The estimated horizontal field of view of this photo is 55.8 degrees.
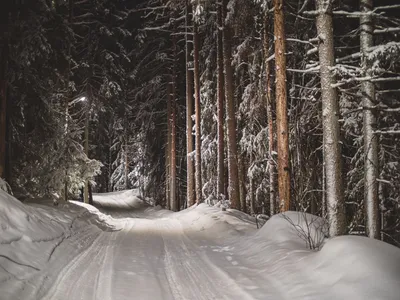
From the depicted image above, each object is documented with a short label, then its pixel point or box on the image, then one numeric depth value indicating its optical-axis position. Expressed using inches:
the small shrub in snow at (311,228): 324.7
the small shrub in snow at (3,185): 385.1
